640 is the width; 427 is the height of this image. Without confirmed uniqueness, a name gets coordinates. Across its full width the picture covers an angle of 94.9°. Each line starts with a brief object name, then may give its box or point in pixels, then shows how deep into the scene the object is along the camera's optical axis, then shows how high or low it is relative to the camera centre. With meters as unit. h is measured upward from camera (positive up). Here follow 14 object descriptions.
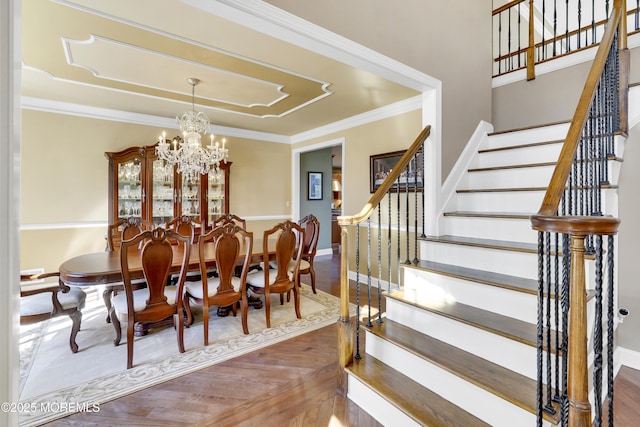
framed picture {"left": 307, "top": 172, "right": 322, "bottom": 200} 6.68 +0.57
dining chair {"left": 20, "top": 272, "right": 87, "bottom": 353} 2.27 -0.74
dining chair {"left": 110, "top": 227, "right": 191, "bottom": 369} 2.18 -0.67
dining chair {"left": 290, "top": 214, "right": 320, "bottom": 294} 3.83 -0.39
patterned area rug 1.91 -1.18
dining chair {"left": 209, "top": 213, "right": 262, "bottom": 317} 3.23 -1.07
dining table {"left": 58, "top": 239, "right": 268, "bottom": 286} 2.27 -0.47
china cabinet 4.42 +0.35
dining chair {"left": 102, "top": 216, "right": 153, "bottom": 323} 2.88 -0.30
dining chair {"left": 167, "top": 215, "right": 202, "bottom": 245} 3.85 -0.18
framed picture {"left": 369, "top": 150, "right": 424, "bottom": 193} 4.01 +0.60
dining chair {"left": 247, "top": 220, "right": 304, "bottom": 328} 2.88 -0.67
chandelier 3.50 +0.79
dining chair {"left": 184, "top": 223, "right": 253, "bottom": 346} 2.53 -0.68
